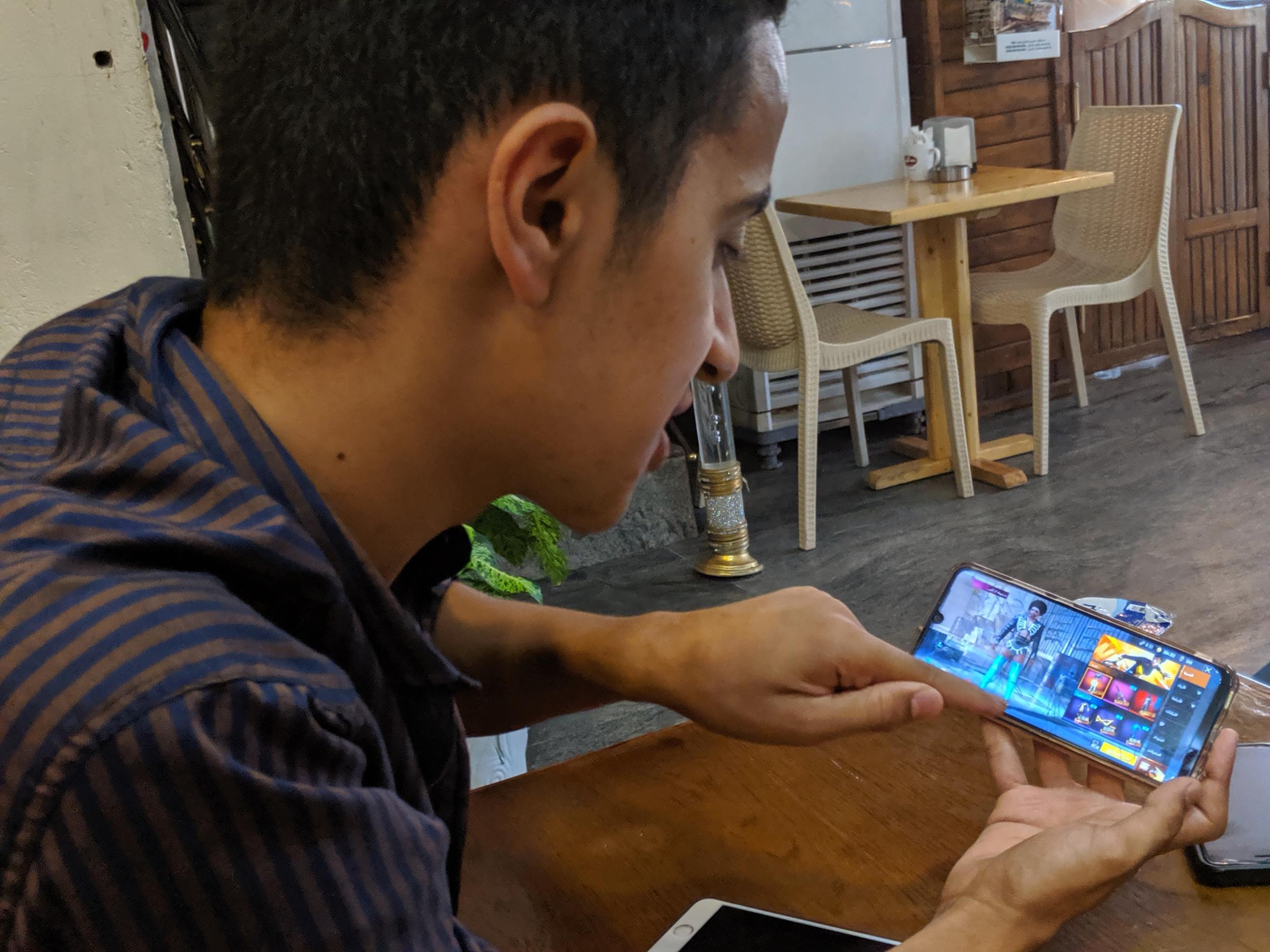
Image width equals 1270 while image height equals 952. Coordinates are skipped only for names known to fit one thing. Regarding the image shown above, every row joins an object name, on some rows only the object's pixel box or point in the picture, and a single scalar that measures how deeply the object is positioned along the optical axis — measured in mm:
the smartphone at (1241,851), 693
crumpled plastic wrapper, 864
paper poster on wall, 4152
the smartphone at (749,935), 681
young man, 411
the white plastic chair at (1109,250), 3742
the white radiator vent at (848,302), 4145
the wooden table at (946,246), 3492
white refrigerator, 4020
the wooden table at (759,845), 702
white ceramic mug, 3902
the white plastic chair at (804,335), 3297
